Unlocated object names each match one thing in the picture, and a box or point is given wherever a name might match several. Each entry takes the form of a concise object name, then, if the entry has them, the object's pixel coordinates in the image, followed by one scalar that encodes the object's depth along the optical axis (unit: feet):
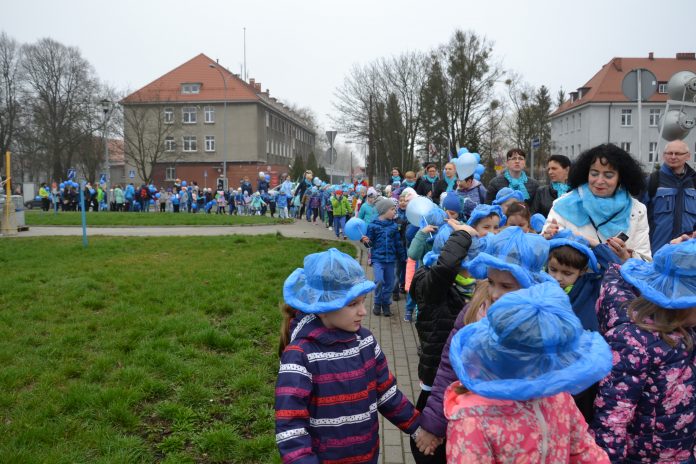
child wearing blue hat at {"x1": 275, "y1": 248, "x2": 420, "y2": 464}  8.35
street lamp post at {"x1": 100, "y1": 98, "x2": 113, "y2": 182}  91.81
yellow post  57.67
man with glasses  17.10
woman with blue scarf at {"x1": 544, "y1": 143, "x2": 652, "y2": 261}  12.28
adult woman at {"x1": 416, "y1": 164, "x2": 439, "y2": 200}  36.24
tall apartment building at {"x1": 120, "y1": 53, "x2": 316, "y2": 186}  210.18
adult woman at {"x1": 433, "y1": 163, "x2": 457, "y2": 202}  29.18
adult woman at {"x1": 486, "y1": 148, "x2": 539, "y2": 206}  23.80
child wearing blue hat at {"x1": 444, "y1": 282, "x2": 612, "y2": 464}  5.76
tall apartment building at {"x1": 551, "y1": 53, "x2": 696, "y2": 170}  188.34
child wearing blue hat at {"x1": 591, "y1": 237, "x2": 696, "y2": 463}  7.75
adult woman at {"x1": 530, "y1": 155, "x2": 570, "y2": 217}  21.53
